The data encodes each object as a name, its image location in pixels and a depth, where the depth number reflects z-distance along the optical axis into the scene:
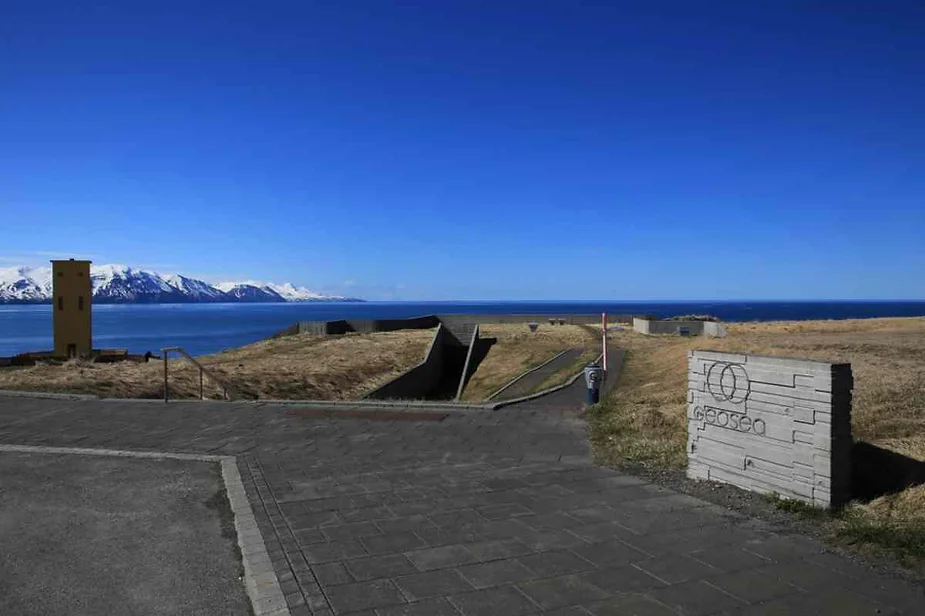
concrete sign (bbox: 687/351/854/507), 5.44
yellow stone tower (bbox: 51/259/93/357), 25.34
